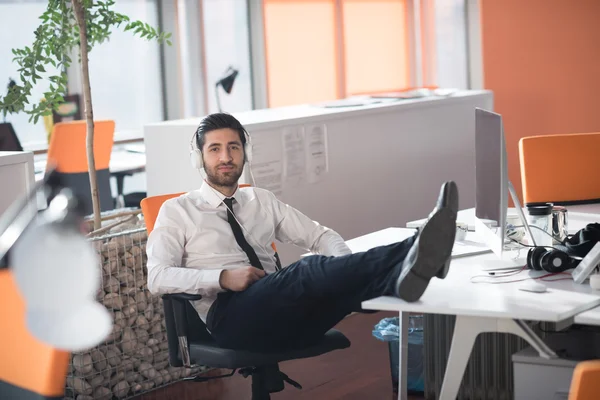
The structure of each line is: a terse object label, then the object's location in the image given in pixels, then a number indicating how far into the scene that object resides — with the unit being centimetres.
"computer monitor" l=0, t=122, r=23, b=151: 565
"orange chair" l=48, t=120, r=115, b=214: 590
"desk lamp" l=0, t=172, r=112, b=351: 205
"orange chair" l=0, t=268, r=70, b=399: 195
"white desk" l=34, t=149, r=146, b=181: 594
